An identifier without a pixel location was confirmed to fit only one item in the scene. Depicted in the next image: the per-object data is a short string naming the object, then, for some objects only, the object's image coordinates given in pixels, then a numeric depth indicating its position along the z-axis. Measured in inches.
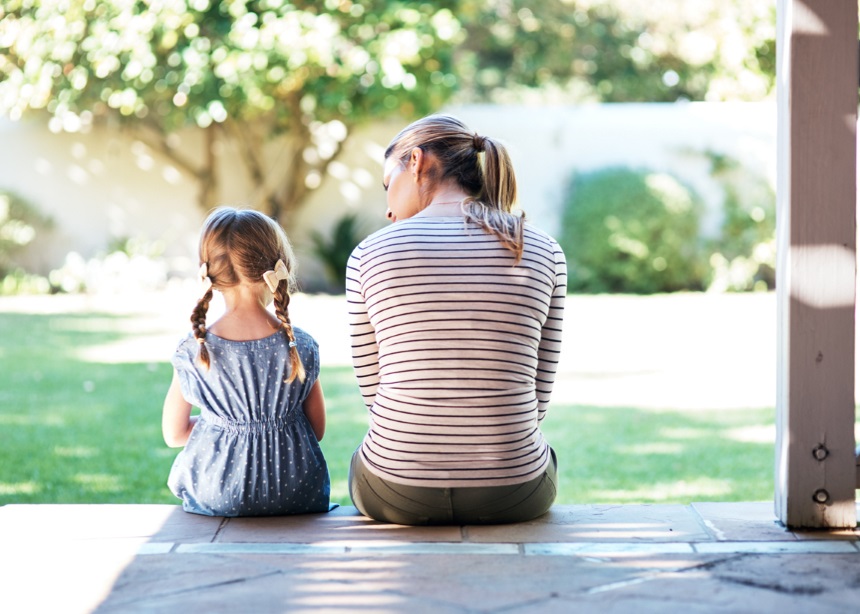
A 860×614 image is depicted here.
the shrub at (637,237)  482.3
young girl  117.3
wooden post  107.3
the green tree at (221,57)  454.6
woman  106.8
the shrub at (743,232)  480.1
